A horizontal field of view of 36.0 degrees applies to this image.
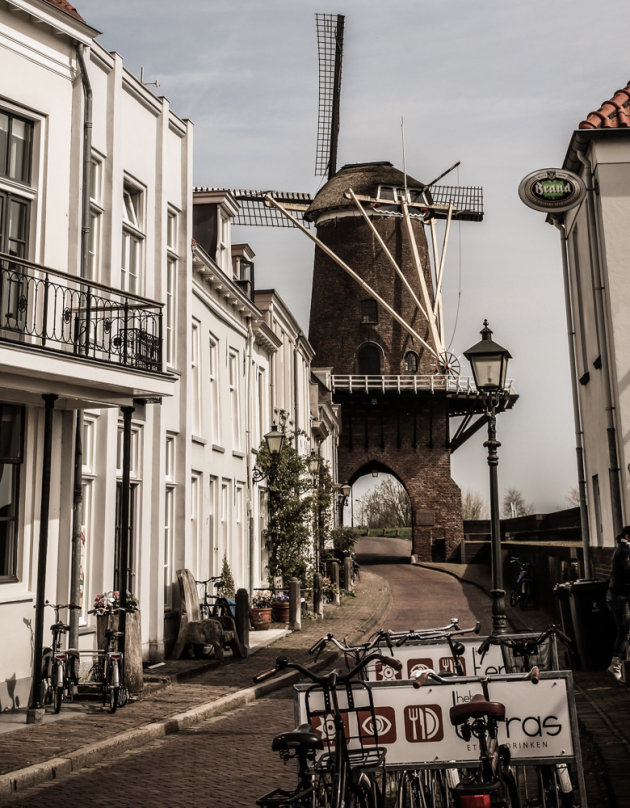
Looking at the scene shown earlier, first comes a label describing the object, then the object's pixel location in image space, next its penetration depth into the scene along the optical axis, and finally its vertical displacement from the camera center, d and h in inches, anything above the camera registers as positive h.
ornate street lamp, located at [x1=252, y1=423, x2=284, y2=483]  839.1 +120.3
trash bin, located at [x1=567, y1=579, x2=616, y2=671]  502.0 -25.0
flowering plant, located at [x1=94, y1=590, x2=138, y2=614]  452.8 -7.7
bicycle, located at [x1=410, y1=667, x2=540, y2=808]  166.9 -35.3
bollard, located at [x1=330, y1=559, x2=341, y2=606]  1073.5 +5.8
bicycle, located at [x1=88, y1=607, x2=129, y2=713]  416.5 -37.8
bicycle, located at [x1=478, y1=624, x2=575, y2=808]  220.2 -24.3
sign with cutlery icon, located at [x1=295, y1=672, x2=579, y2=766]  213.5 -30.5
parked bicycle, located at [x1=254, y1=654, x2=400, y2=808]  175.8 -33.3
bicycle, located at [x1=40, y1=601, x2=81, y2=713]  412.4 -34.4
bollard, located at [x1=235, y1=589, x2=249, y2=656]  634.2 -21.2
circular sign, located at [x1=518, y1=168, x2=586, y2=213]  620.4 +244.2
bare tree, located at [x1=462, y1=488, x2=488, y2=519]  4325.8 +325.8
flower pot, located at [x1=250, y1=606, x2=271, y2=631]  821.2 -29.5
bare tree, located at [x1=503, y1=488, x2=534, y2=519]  5497.0 +411.3
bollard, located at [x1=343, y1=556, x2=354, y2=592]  1229.5 +13.8
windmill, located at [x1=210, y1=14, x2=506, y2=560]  2028.8 +507.4
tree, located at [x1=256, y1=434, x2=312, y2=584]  977.5 +60.3
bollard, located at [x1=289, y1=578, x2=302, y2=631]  810.8 -19.2
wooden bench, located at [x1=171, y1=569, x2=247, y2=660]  602.5 -28.1
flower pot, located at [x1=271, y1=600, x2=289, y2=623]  886.4 -25.0
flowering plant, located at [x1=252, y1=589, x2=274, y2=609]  872.9 -16.2
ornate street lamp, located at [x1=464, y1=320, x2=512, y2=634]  463.0 +96.7
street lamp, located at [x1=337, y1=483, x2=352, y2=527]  1443.3 +136.6
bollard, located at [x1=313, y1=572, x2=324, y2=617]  929.5 -15.7
